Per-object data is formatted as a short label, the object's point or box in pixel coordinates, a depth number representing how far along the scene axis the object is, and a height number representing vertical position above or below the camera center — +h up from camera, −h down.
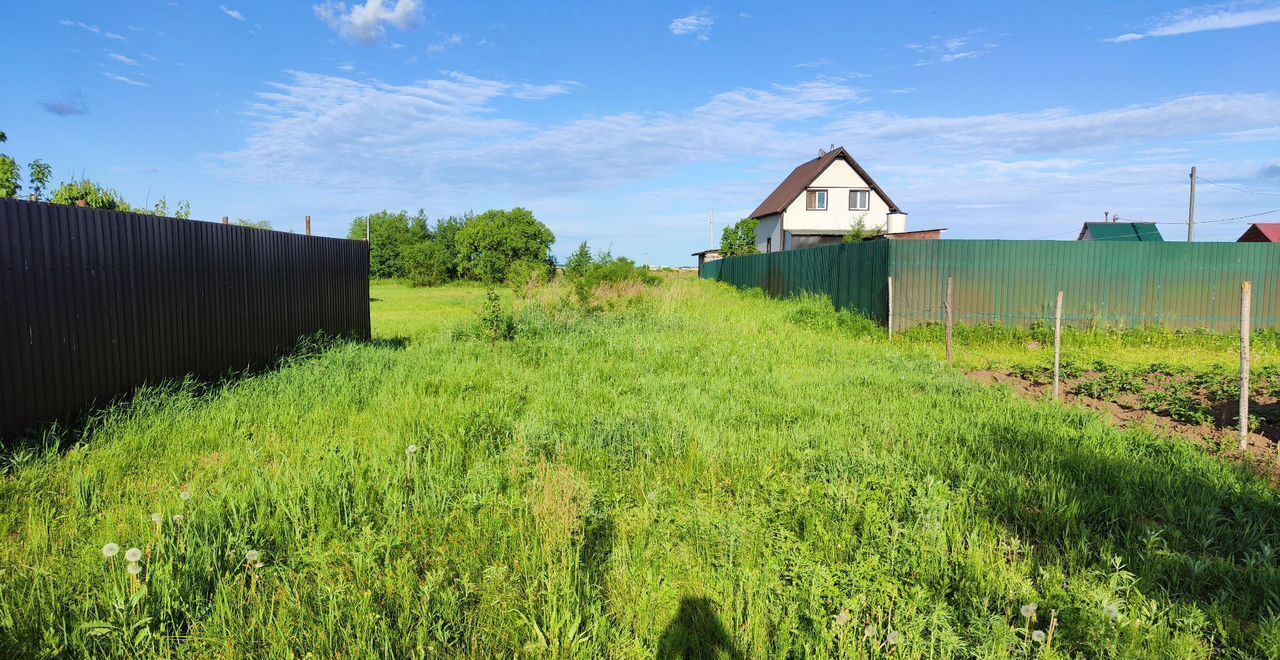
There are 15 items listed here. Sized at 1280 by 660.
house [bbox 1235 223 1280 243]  34.69 +2.89
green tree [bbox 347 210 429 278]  64.38 +5.08
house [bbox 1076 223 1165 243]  38.16 +3.26
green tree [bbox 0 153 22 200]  11.41 +2.11
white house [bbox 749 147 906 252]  35.09 +4.40
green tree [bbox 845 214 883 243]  31.00 +2.60
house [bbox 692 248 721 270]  51.53 +2.48
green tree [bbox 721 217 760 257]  38.78 +2.89
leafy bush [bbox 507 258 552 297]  16.23 +0.22
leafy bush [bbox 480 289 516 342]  10.80 -0.67
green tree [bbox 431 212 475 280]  66.60 +6.22
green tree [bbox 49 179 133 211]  9.73 +1.41
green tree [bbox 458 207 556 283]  56.00 +3.92
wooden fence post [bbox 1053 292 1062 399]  7.29 -0.88
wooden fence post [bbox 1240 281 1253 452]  5.27 -0.66
